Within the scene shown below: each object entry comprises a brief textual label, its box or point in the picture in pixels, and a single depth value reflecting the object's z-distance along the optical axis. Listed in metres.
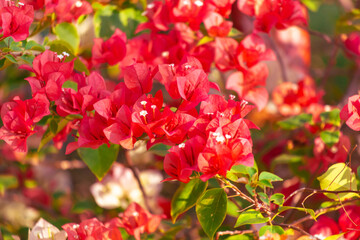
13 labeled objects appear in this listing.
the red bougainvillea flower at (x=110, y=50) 2.08
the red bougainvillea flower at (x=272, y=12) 2.07
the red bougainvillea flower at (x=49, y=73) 1.93
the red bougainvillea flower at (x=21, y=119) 1.92
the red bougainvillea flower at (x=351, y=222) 1.99
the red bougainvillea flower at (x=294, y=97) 2.47
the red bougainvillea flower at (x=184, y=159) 1.87
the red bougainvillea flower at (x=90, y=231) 1.94
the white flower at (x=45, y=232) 1.98
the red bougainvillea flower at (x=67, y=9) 2.04
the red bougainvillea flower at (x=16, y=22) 1.93
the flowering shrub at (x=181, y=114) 1.89
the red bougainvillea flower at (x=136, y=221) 2.04
